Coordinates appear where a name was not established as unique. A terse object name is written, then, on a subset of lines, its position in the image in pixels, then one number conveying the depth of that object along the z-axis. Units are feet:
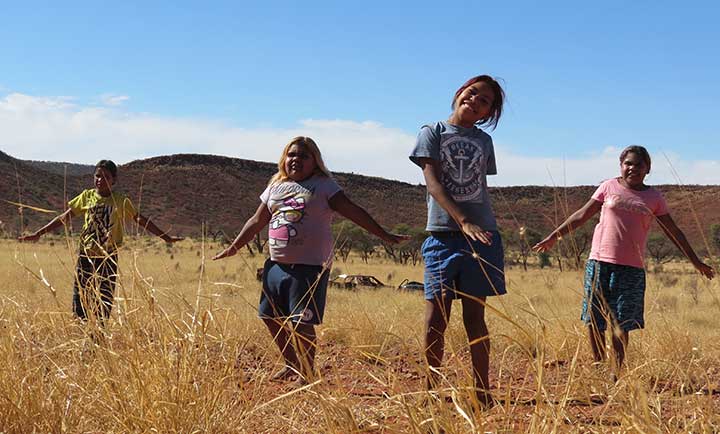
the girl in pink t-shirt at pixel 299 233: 13.03
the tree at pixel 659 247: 117.29
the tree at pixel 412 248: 100.80
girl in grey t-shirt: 11.21
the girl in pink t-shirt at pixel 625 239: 14.10
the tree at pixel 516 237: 112.71
